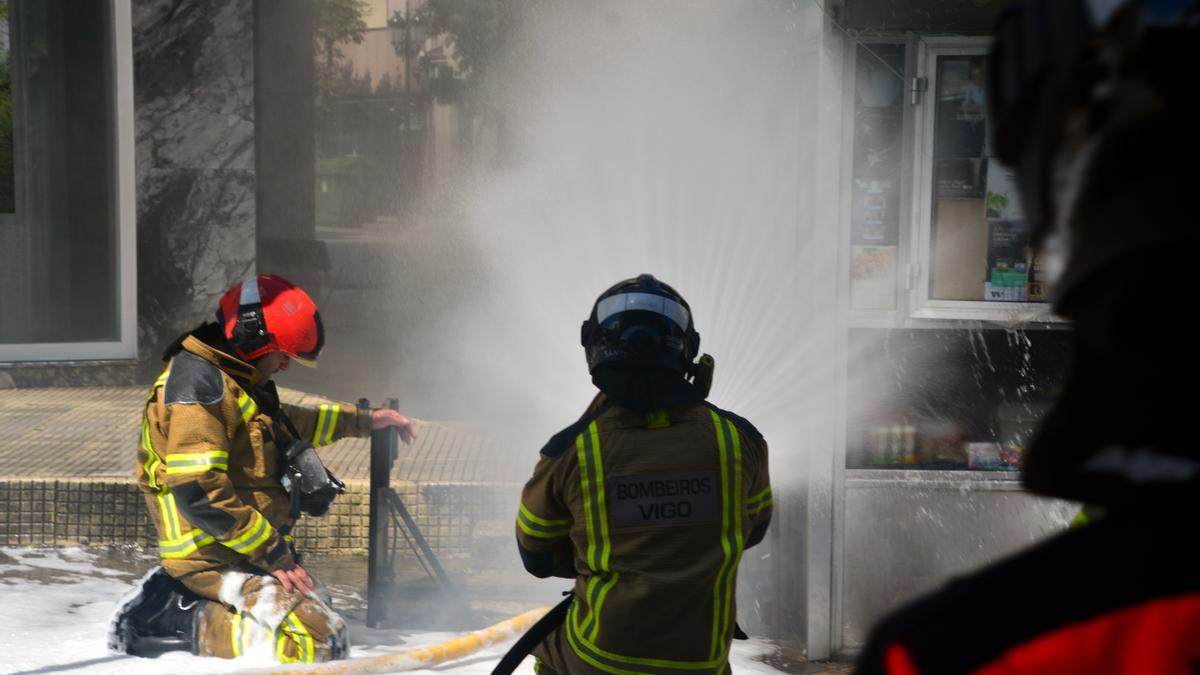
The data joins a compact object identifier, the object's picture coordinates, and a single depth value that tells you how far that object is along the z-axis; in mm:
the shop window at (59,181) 9312
